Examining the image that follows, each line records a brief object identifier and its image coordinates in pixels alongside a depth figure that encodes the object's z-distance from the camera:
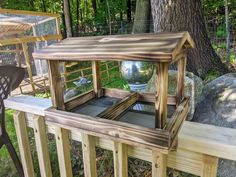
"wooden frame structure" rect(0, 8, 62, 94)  4.90
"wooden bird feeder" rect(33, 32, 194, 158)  0.75
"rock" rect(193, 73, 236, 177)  1.75
